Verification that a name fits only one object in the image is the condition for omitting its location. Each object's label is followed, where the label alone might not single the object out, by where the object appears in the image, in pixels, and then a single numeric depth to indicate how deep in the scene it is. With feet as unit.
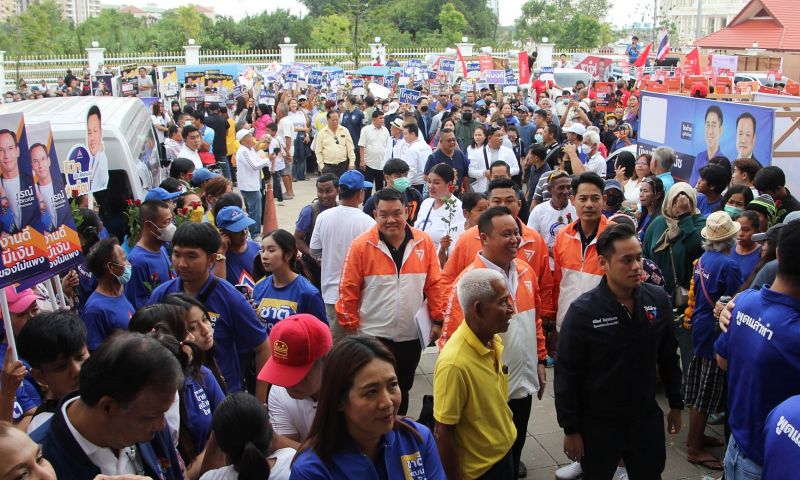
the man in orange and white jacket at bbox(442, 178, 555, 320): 18.21
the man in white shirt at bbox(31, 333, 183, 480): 8.64
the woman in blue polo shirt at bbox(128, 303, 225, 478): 11.11
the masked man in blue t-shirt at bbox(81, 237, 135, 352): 14.85
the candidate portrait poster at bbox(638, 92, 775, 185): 29.14
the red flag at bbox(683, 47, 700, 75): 55.16
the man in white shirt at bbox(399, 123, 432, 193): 36.68
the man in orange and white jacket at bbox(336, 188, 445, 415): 17.99
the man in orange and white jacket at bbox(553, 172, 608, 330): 18.31
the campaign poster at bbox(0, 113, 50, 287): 12.77
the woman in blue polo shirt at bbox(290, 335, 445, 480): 8.75
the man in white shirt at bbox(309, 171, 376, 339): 20.95
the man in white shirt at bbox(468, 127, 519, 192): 34.68
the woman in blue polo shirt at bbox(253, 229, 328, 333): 16.17
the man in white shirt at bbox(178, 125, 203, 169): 37.14
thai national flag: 71.00
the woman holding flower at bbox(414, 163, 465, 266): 23.47
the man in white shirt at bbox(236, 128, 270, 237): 38.11
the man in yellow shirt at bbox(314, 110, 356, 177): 44.45
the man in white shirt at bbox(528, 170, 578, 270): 23.47
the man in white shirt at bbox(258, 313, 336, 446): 11.20
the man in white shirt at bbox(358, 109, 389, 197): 44.83
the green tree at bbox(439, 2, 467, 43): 181.57
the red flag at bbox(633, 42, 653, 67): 69.26
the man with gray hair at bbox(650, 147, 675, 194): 28.68
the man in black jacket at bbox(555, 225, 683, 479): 13.52
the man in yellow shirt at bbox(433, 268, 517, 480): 11.96
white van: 24.14
